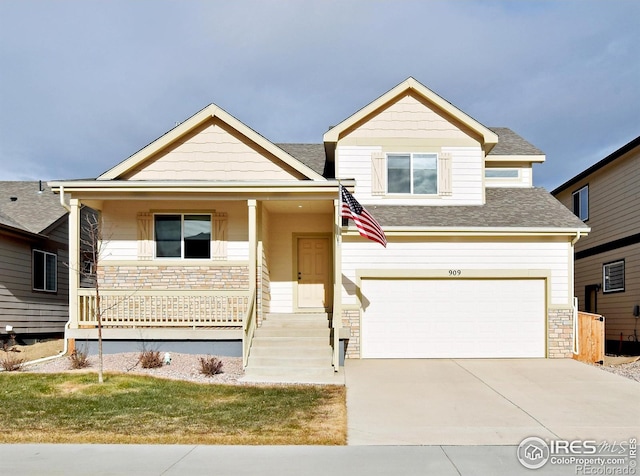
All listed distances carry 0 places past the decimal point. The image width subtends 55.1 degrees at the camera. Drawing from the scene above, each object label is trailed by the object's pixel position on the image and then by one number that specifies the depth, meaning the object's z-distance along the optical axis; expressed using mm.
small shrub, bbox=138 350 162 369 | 12805
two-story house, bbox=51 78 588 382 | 14477
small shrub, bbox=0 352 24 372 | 12484
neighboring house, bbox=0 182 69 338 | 17547
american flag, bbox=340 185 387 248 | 13000
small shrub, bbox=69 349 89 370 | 12680
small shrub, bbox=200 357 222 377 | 12289
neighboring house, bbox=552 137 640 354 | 18141
